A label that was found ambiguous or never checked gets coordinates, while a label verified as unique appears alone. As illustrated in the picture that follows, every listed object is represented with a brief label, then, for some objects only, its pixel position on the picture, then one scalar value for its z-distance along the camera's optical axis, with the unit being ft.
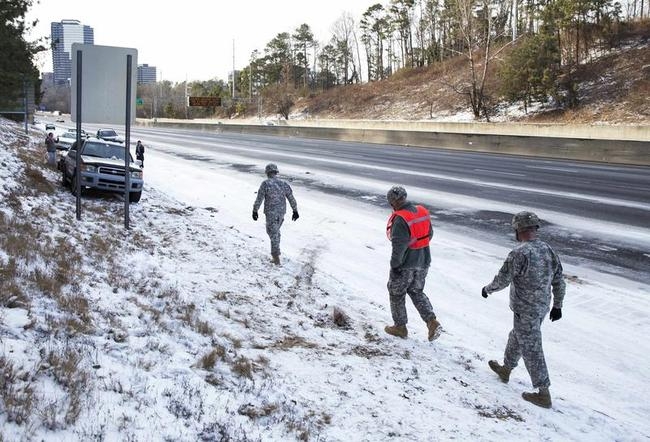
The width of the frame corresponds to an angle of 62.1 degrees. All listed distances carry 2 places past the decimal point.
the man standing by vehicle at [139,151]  66.95
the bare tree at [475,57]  161.38
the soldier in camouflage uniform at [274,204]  29.86
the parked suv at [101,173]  43.24
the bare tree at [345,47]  352.28
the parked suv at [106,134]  105.52
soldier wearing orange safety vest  20.12
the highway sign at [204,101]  307.78
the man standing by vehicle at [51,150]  61.11
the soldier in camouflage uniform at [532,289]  16.67
